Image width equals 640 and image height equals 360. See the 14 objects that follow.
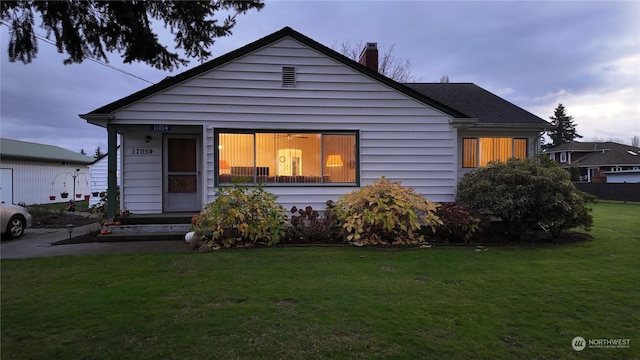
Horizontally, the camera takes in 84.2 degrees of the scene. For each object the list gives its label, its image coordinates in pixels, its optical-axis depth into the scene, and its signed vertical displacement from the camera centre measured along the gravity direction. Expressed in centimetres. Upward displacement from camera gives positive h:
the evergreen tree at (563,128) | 6344 +916
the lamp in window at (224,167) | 949 +32
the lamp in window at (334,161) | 988 +50
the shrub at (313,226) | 853 -116
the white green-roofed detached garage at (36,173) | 2094 +41
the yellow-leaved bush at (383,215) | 805 -83
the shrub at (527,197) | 820 -42
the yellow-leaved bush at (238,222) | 776 -96
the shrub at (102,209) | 1175 -109
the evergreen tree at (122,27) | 317 +150
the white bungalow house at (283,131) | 921 +130
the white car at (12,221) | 923 -113
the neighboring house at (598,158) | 4150 +275
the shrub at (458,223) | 846 -106
